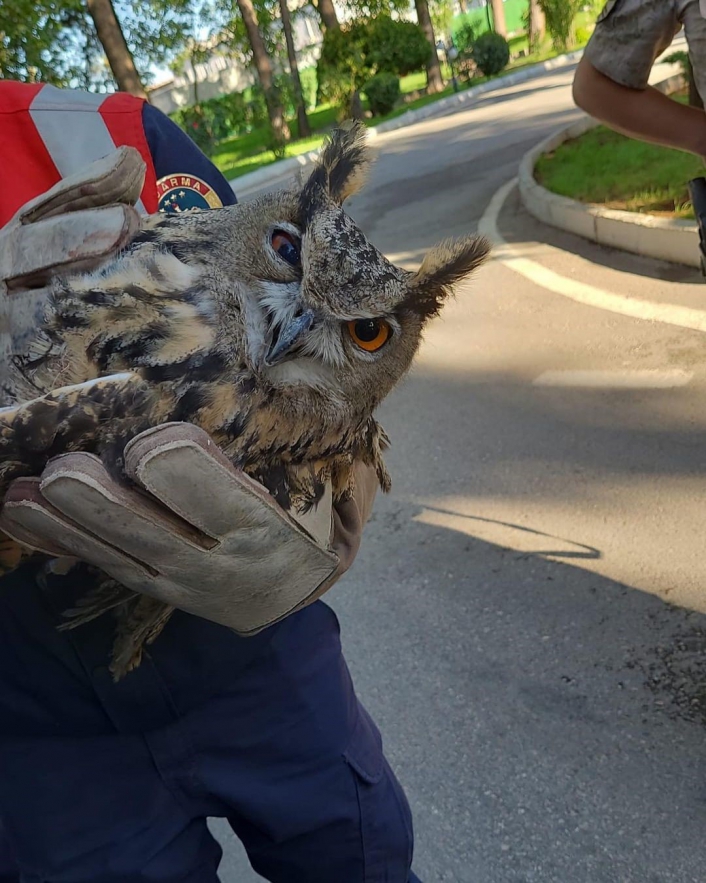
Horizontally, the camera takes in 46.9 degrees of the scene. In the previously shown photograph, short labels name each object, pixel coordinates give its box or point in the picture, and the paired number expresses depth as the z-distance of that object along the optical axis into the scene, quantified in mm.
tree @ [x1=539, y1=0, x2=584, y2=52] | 25516
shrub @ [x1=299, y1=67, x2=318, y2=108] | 37375
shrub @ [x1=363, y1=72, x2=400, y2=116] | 22969
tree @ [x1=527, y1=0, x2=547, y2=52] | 29336
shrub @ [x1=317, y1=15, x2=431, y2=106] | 24575
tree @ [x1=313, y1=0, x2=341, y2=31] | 24484
